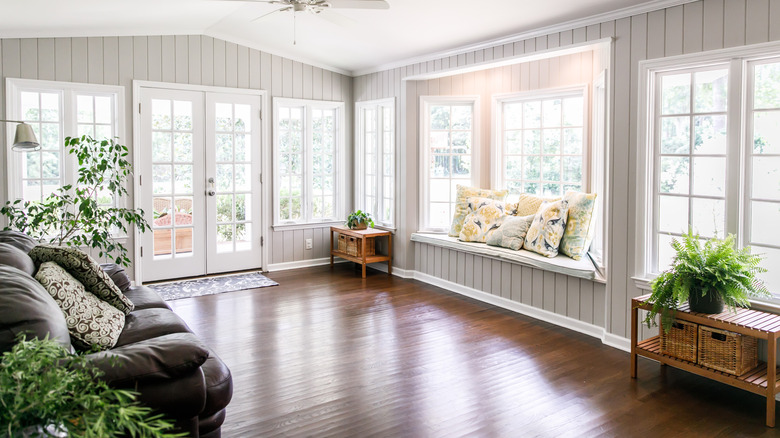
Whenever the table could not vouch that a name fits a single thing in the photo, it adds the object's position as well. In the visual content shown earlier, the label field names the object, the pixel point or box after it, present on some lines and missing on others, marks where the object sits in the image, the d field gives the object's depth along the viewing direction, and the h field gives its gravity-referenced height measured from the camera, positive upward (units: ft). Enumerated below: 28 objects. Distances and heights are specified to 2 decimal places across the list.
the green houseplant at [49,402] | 3.76 -1.38
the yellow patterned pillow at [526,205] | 17.49 -0.11
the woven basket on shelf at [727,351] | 10.00 -2.68
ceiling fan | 11.85 +4.24
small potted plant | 22.16 -0.78
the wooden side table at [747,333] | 9.39 -2.50
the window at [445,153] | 20.06 +1.72
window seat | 14.29 -1.60
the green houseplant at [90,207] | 14.84 -0.19
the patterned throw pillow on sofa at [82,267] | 9.31 -1.09
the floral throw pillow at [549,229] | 15.87 -0.78
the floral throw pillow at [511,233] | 16.94 -0.95
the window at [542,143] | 17.12 +1.89
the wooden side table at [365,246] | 21.08 -1.66
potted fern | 10.15 -1.42
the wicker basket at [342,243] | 22.52 -1.68
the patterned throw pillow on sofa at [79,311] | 8.09 -1.65
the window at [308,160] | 22.18 +1.64
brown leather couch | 6.17 -1.98
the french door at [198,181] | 19.34 +0.70
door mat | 18.33 -2.88
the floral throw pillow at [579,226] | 15.58 -0.68
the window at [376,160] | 21.90 +1.65
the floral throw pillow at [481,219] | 18.19 -0.58
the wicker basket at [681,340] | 10.71 -2.68
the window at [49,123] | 16.89 +2.41
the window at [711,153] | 10.80 +1.01
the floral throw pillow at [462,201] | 19.34 +0.01
